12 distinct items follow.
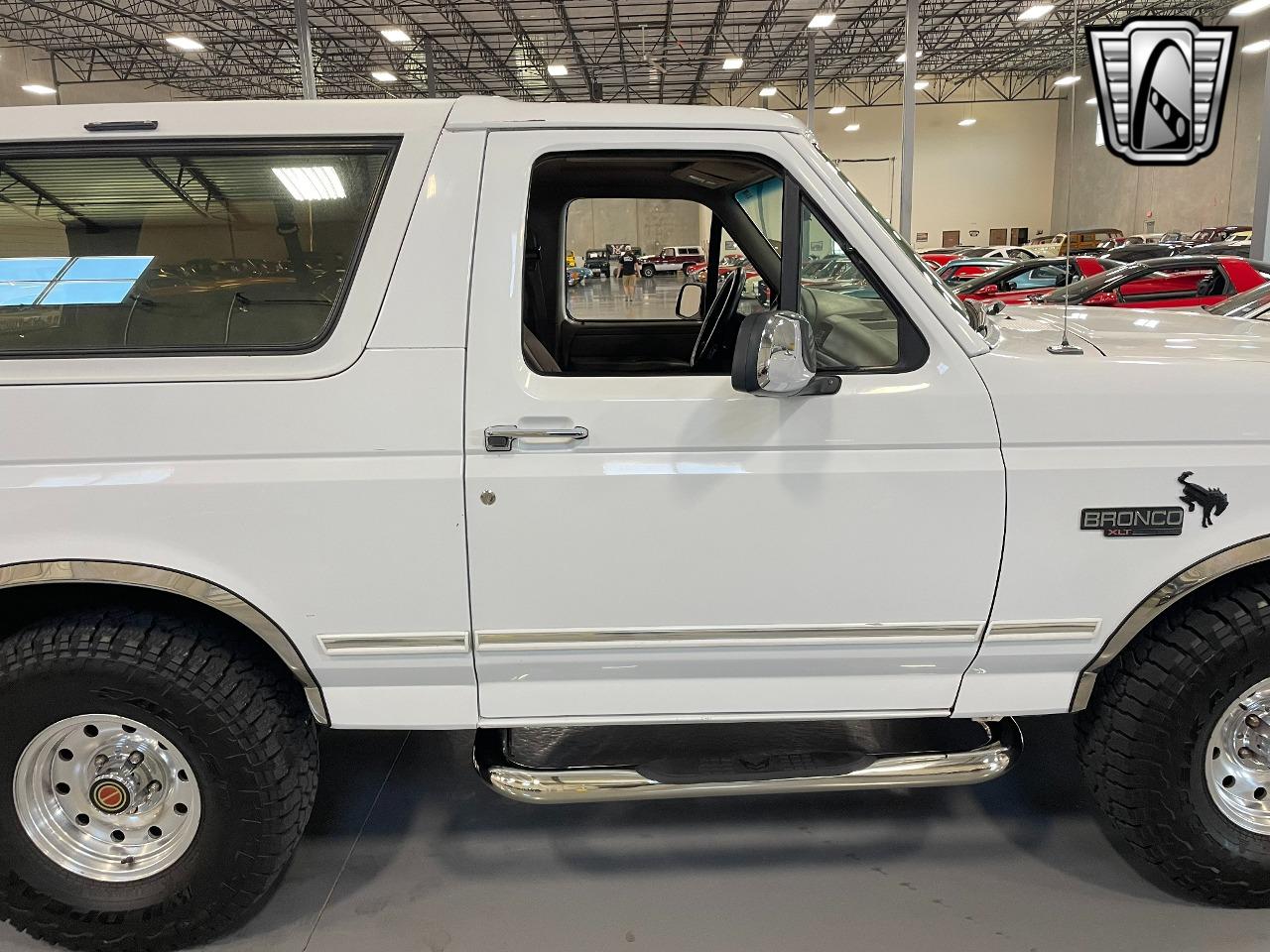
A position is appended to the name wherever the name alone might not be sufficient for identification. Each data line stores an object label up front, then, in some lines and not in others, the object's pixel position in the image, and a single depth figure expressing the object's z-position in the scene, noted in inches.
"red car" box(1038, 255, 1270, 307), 338.3
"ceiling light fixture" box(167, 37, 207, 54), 792.8
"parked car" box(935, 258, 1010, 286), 607.7
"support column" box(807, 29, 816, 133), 849.5
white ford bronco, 79.8
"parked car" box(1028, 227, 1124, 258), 822.5
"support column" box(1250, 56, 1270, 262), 367.2
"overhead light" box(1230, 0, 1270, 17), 740.6
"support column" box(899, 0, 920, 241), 618.8
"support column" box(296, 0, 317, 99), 582.9
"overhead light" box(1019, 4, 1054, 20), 765.9
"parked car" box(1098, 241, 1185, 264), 612.4
